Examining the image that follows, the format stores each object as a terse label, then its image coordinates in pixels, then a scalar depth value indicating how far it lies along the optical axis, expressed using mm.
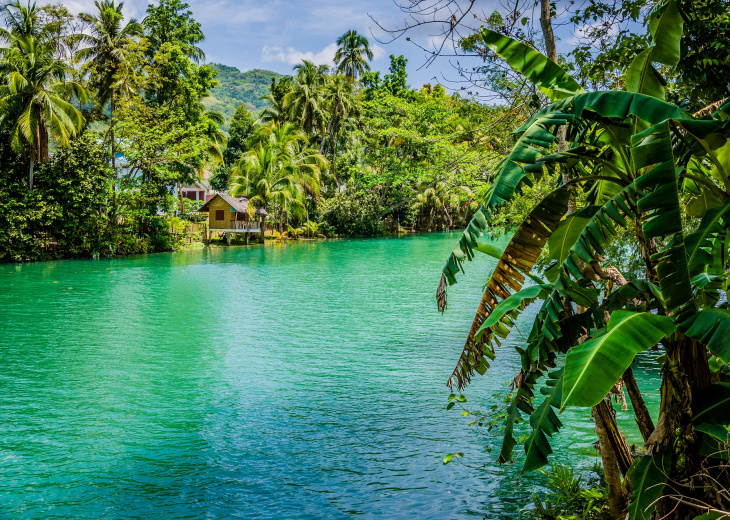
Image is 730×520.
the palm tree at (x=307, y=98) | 44812
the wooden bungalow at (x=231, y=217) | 42031
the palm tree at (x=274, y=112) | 46844
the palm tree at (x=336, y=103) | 47156
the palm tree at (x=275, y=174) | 38969
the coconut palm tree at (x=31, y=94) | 25781
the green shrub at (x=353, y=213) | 49094
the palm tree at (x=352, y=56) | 50781
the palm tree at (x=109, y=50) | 30766
